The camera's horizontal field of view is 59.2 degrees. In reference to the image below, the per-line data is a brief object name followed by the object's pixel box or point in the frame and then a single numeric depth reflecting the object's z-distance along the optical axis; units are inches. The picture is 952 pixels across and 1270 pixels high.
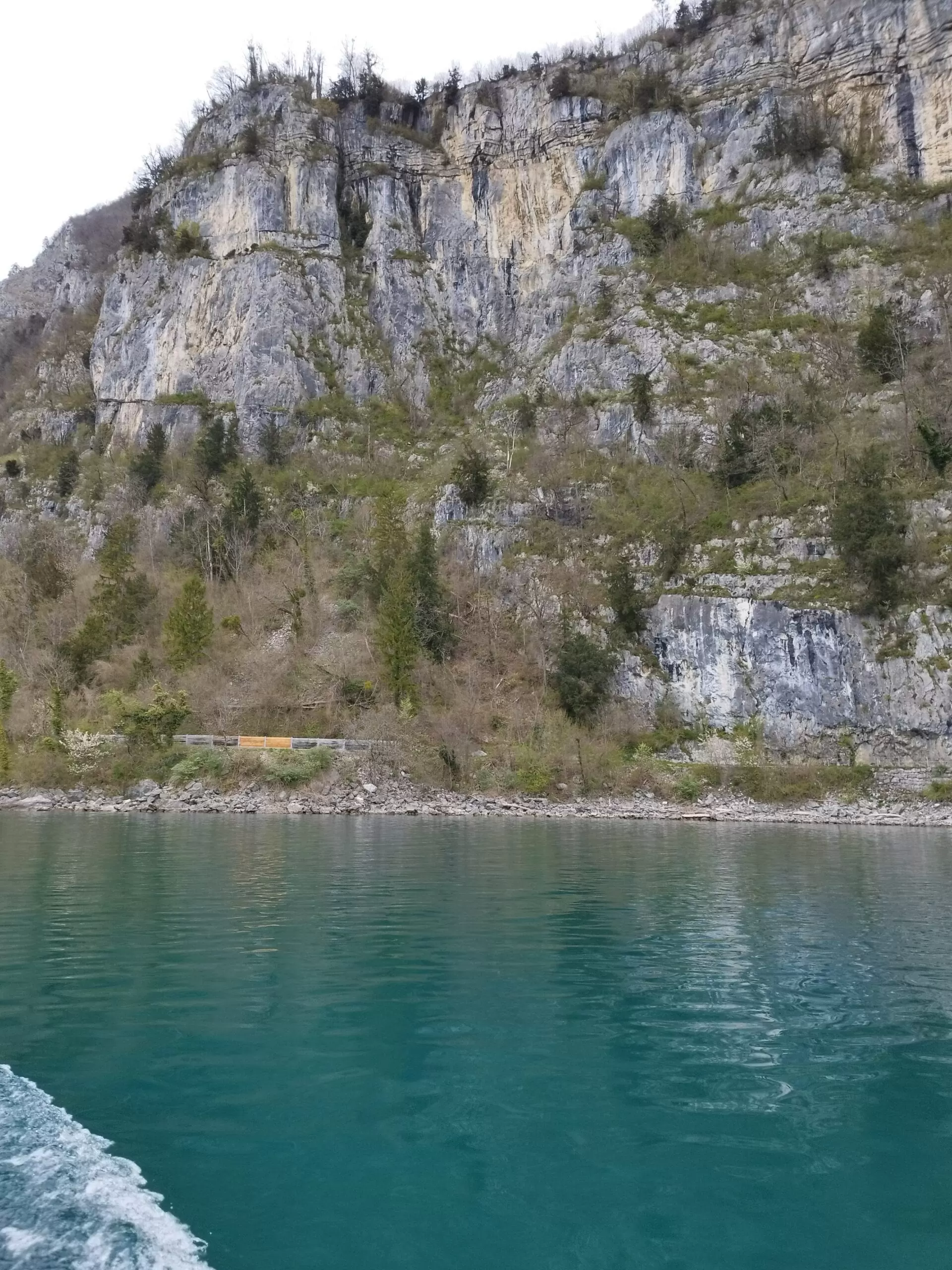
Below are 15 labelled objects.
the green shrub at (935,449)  1740.9
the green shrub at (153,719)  1582.2
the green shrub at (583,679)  1656.0
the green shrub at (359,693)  1747.0
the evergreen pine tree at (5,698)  1611.7
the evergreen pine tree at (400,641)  1723.7
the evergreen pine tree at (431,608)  1835.6
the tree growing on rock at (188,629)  1844.2
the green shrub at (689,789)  1476.4
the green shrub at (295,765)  1507.1
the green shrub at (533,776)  1515.7
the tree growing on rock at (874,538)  1539.1
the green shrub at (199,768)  1517.0
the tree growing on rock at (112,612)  1876.2
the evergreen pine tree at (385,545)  1990.7
